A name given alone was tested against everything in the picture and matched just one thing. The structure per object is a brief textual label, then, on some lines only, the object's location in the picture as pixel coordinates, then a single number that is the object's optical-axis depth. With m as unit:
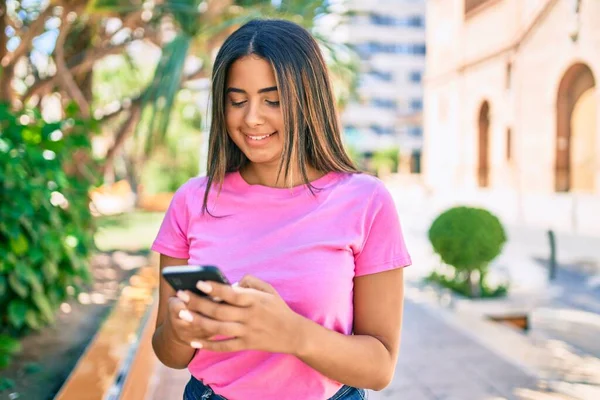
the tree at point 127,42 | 5.33
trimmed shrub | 5.82
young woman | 1.13
